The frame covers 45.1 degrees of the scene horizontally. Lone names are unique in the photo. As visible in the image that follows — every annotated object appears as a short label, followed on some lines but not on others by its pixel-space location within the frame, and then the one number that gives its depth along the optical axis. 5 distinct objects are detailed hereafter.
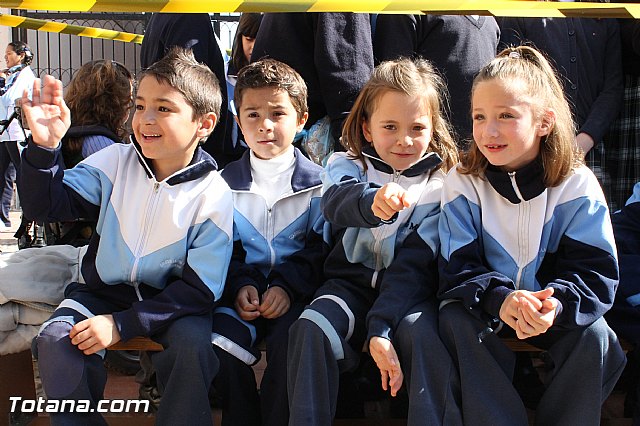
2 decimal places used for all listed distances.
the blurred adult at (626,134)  3.82
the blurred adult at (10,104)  7.76
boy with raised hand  2.49
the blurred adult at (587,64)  3.74
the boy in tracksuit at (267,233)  2.70
